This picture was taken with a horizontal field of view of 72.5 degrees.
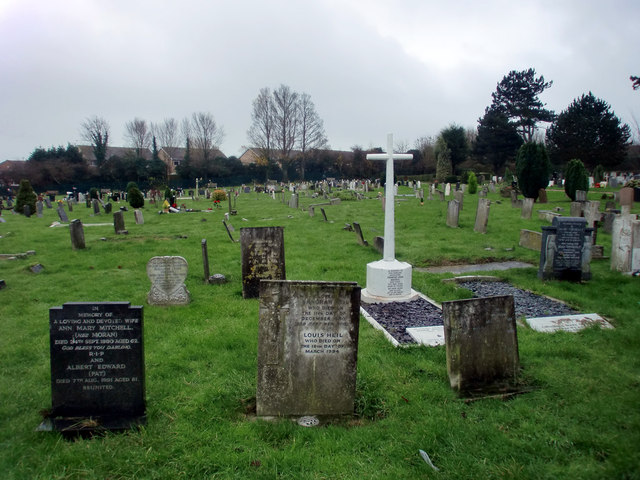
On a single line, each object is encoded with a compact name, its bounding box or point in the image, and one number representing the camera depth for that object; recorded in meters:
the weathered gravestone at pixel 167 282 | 7.50
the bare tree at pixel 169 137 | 80.06
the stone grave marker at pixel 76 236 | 13.02
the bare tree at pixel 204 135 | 75.44
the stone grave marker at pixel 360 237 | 13.07
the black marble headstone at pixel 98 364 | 3.92
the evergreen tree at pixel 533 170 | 25.80
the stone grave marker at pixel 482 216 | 15.26
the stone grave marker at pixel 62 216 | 21.03
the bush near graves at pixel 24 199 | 25.58
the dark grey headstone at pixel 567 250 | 8.78
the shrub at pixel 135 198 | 27.36
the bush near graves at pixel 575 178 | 24.86
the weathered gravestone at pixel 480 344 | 4.33
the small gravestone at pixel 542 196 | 25.48
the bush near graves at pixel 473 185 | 36.00
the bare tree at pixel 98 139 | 64.18
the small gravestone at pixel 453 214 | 16.82
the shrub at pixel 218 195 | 30.19
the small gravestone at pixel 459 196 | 22.28
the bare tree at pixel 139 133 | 76.94
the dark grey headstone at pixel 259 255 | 8.09
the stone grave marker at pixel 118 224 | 16.27
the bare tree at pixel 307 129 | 71.44
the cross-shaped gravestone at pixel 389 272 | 7.78
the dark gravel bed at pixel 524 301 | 7.06
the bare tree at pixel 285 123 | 69.75
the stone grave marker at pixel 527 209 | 18.34
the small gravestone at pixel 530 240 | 12.11
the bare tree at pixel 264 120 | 69.31
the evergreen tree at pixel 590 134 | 46.41
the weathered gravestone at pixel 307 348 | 3.99
